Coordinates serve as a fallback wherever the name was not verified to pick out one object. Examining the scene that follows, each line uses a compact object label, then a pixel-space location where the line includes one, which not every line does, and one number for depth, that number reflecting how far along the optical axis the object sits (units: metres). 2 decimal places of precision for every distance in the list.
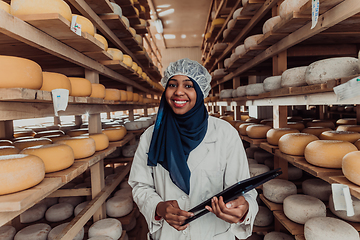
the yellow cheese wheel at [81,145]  1.62
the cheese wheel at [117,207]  2.21
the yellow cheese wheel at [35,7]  1.09
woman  1.09
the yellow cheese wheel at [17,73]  0.90
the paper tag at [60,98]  1.12
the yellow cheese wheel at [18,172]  0.88
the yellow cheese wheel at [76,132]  2.38
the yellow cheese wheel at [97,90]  1.96
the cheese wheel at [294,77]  1.54
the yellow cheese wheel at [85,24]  1.58
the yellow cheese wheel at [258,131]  2.36
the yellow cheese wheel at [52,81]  1.22
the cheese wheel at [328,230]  1.26
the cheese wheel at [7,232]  1.75
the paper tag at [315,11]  1.16
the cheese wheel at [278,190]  1.92
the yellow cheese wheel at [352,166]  1.05
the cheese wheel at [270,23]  1.98
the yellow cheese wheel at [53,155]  1.24
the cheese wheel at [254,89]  2.39
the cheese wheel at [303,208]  1.56
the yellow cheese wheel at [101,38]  1.99
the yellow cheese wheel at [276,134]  1.95
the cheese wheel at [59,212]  2.08
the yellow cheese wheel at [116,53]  2.34
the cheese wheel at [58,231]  1.74
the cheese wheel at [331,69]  1.15
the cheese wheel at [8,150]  1.27
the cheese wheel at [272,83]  1.93
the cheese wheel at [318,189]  1.83
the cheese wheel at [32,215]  2.07
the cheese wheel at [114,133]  2.51
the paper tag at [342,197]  0.99
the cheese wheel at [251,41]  2.44
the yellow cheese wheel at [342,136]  1.61
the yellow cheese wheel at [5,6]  1.08
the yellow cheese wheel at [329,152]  1.31
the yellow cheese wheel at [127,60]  2.79
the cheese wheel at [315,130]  2.01
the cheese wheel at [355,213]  1.49
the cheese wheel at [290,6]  1.60
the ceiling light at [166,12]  7.57
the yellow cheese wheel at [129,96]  3.04
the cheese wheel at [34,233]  1.71
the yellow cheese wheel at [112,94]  2.37
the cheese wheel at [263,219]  2.20
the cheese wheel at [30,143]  1.55
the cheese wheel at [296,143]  1.61
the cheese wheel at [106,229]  1.81
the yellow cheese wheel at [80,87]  1.60
